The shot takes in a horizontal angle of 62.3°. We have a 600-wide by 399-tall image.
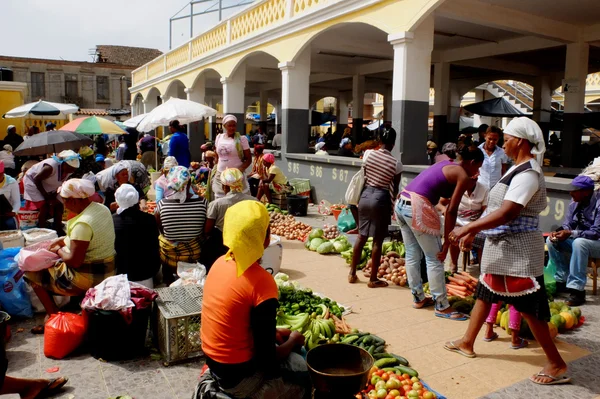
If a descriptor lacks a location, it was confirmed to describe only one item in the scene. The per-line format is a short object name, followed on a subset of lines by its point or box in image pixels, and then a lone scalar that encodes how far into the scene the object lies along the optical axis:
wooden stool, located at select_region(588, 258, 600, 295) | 5.40
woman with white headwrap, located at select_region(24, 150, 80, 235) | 7.29
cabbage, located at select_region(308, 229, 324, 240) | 7.98
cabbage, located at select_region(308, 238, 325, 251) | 7.68
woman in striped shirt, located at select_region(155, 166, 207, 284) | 5.29
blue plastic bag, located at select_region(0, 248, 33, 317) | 4.76
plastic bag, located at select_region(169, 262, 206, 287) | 4.88
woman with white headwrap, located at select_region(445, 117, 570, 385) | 3.52
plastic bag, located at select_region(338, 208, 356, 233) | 7.86
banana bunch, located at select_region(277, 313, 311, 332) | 4.23
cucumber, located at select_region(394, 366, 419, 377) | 3.68
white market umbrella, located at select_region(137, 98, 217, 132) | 10.79
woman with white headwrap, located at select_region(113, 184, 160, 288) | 4.82
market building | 8.62
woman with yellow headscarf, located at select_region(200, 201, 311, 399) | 2.63
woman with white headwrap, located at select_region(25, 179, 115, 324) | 4.33
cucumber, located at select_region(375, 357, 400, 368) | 3.81
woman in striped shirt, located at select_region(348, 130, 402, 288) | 5.65
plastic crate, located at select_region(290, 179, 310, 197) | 11.81
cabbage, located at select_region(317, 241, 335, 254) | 7.44
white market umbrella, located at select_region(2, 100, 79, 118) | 14.01
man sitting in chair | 5.30
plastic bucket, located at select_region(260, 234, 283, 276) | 5.87
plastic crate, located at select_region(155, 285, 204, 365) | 3.87
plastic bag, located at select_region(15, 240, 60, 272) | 4.41
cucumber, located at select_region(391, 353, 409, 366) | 3.91
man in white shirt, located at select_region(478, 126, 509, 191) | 6.40
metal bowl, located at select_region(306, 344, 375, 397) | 2.84
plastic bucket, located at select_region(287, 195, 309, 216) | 10.33
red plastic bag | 3.99
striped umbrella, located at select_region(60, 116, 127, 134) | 10.98
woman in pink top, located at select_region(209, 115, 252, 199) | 7.96
